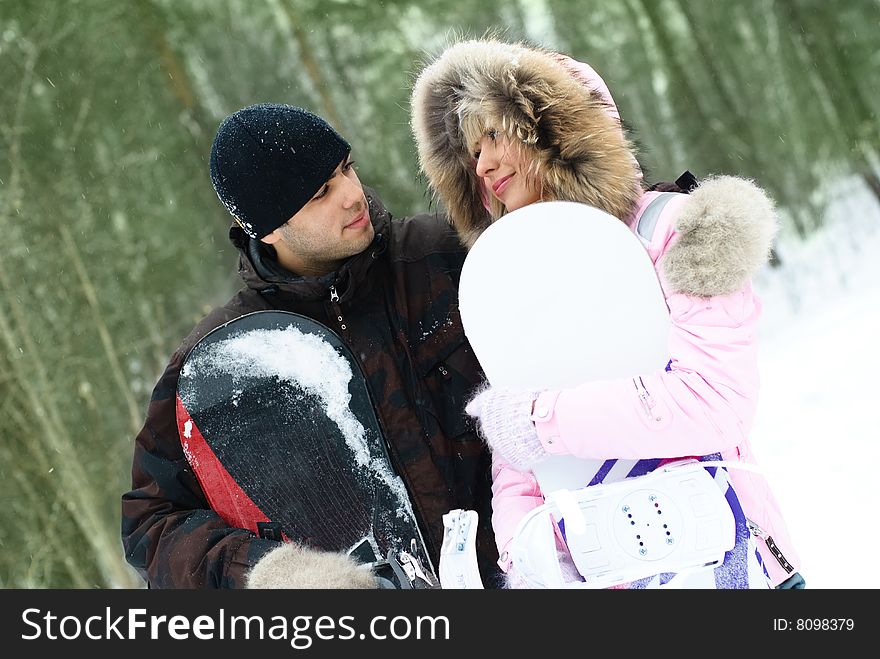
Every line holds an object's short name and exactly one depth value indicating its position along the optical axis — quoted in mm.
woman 4686
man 4973
